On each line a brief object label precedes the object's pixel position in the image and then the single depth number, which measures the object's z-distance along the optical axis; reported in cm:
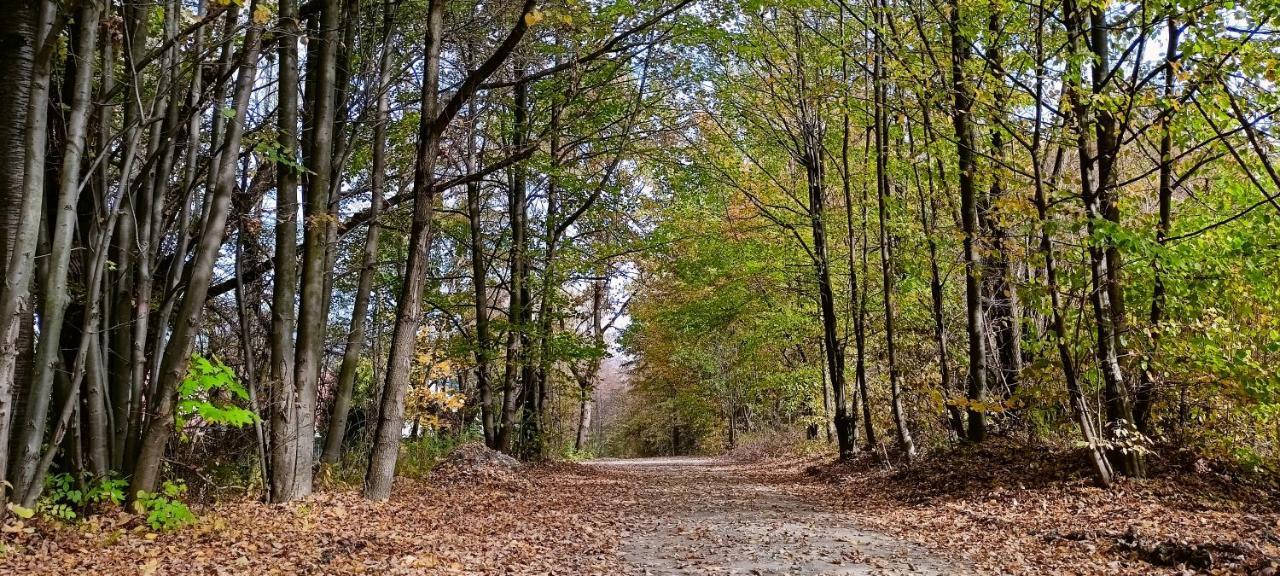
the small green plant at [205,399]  632
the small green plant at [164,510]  602
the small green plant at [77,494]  595
